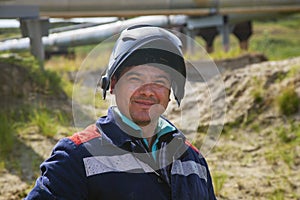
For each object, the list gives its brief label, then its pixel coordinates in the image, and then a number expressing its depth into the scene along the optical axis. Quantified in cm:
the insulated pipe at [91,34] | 949
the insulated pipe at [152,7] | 770
